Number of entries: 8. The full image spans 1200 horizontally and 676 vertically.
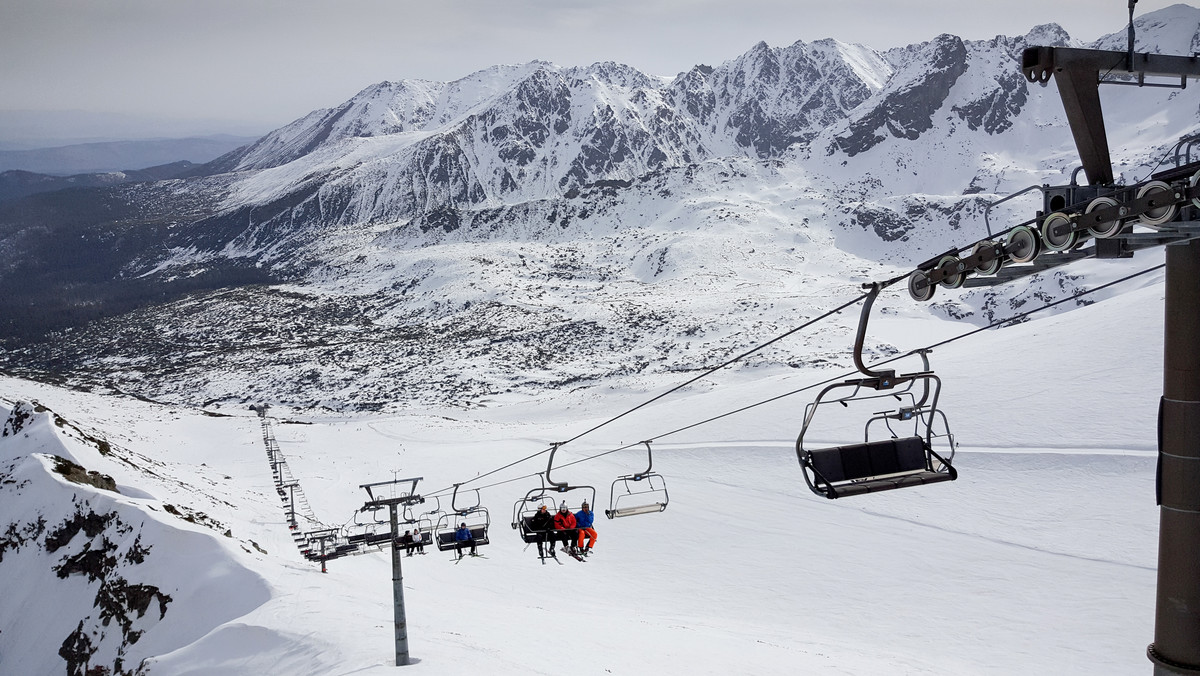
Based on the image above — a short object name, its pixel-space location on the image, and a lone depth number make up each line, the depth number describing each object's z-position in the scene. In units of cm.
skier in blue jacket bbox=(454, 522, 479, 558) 1819
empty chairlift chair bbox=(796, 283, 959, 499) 810
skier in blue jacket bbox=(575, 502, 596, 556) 1537
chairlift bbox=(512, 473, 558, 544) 1490
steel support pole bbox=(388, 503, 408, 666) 1795
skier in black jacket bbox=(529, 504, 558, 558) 1536
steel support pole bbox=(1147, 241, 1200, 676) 799
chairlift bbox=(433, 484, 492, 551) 1814
